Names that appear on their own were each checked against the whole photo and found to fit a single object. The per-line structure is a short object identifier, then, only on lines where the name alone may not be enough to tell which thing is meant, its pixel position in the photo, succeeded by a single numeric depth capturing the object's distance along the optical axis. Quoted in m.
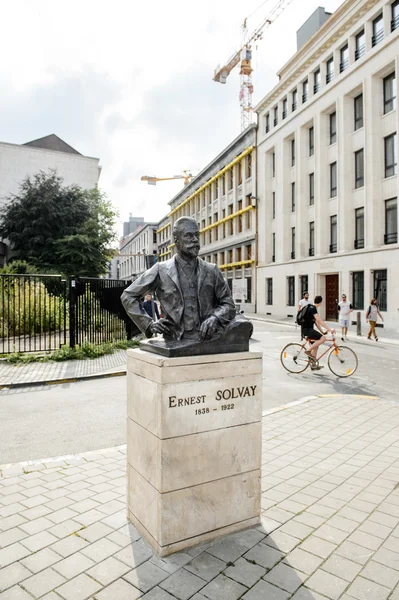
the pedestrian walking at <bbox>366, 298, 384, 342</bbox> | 18.16
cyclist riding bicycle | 10.28
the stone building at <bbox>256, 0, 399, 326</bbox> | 23.58
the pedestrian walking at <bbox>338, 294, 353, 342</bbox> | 18.92
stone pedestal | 3.10
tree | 31.48
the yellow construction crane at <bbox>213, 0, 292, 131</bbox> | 67.44
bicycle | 10.27
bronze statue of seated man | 3.38
